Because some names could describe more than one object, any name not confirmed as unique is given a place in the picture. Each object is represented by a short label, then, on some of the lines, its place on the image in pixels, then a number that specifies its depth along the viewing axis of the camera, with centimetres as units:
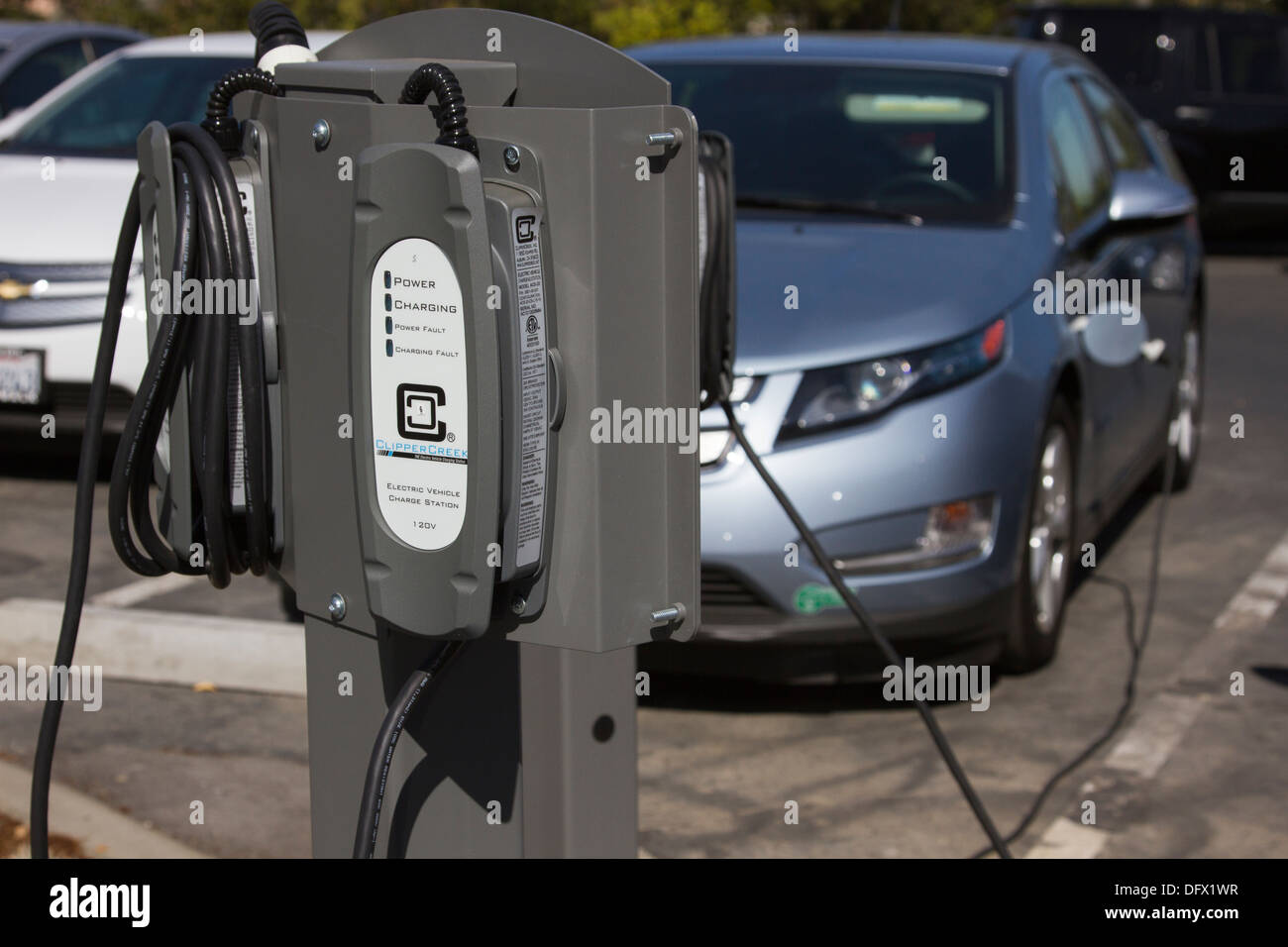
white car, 606
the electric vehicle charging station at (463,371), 165
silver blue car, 399
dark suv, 1412
